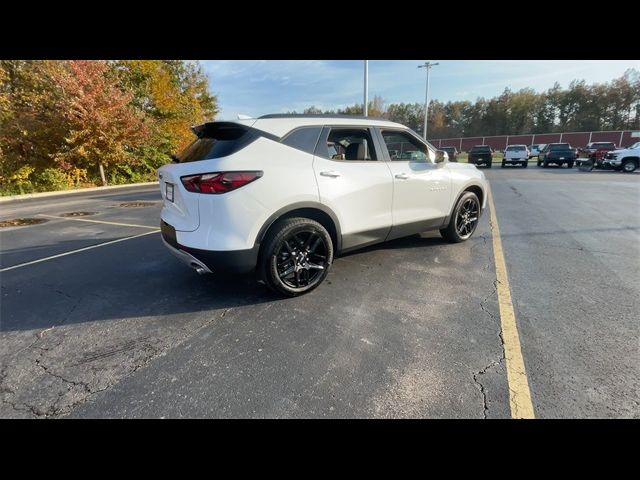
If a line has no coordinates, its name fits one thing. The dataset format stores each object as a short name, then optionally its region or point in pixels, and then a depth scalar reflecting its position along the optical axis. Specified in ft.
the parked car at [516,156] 80.64
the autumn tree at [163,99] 63.57
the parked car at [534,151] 124.41
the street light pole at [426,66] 133.38
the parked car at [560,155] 74.95
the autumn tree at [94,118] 47.93
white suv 9.58
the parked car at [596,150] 68.54
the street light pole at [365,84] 60.36
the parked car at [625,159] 60.54
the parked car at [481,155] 82.53
